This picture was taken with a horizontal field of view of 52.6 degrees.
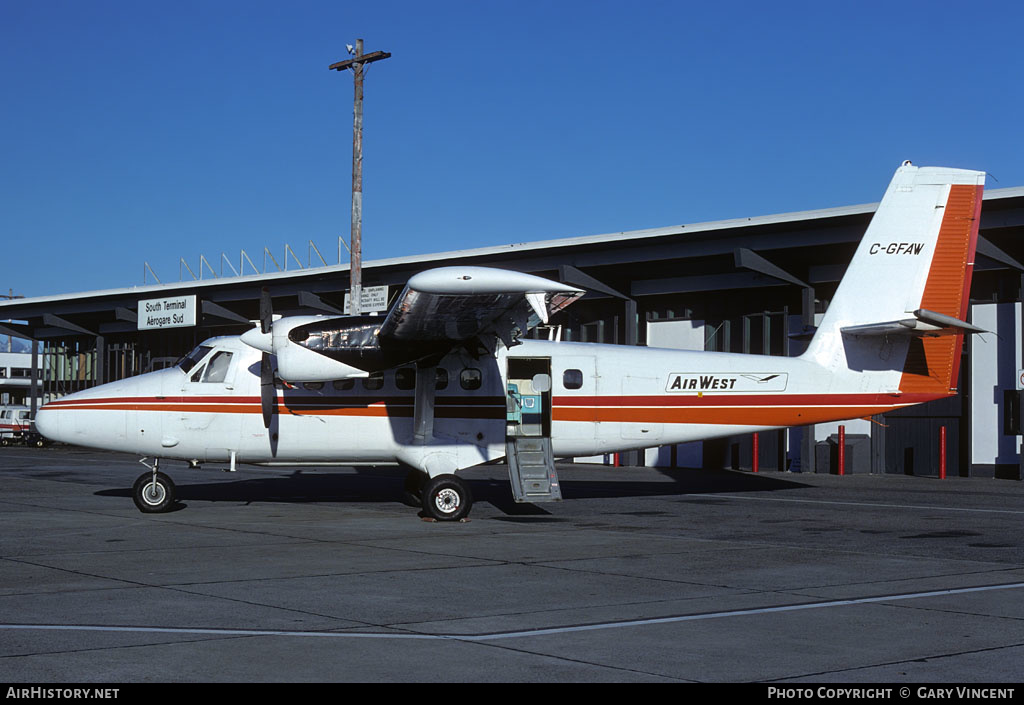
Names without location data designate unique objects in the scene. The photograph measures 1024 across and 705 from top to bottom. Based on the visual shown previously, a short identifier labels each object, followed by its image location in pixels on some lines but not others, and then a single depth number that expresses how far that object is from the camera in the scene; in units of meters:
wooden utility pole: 29.12
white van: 55.53
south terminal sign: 47.56
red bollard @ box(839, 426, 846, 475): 32.19
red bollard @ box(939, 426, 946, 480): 30.78
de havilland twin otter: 17.22
